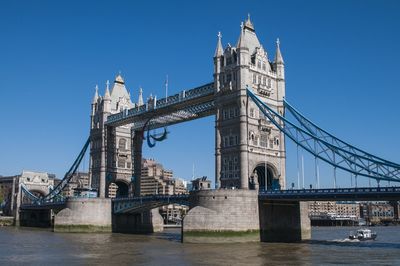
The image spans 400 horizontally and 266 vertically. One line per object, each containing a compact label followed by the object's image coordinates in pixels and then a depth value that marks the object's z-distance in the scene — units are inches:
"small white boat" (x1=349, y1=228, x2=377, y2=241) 2594.2
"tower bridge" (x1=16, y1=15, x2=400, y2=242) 2046.0
